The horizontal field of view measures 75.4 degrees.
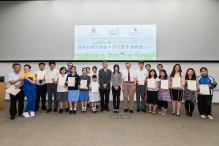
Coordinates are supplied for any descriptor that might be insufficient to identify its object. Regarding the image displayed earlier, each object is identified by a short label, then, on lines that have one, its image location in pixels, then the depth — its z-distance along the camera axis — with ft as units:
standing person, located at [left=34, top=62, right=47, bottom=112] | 14.94
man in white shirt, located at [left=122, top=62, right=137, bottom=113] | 14.53
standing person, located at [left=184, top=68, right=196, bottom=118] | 13.01
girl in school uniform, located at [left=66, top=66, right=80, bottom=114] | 14.05
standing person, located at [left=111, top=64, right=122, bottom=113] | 14.37
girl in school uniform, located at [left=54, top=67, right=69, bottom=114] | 14.14
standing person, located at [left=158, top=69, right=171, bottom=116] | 13.61
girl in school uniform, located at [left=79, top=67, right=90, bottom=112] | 14.39
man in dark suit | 14.56
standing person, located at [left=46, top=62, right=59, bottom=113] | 14.48
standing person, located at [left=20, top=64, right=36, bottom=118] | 12.77
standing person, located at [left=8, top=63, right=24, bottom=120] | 12.46
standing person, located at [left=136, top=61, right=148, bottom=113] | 14.79
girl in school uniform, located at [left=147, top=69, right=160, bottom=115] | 13.84
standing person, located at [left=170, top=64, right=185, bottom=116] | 13.28
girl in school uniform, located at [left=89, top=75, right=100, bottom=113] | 14.40
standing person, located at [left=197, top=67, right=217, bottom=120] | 12.92
